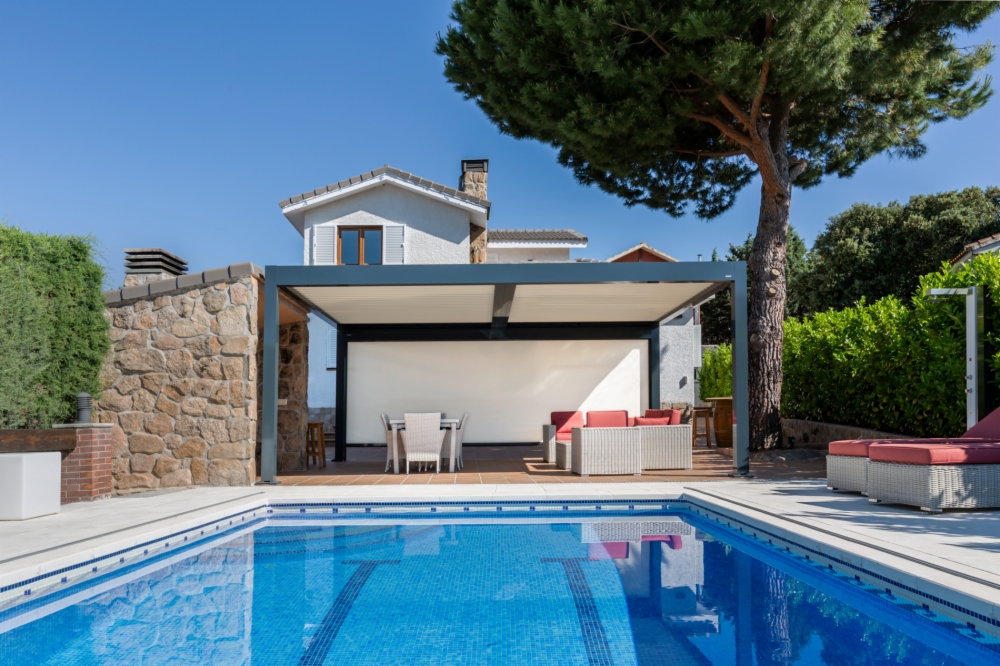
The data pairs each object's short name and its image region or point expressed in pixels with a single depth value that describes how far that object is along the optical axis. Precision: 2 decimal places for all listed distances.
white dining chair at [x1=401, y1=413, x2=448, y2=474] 9.99
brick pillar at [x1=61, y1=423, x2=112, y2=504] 7.37
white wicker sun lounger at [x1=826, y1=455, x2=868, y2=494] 7.29
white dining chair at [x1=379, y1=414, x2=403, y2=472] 10.16
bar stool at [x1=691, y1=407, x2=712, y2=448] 14.56
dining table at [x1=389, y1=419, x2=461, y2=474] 10.18
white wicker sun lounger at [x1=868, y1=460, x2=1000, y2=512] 6.30
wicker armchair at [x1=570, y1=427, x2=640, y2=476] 9.53
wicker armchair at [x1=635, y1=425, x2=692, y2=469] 9.79
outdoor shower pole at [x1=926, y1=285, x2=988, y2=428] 8.05
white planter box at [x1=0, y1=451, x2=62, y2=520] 6.24
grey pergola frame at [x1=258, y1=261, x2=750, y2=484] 8.60
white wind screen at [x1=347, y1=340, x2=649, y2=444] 14.71
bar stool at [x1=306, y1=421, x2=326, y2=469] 11.32
